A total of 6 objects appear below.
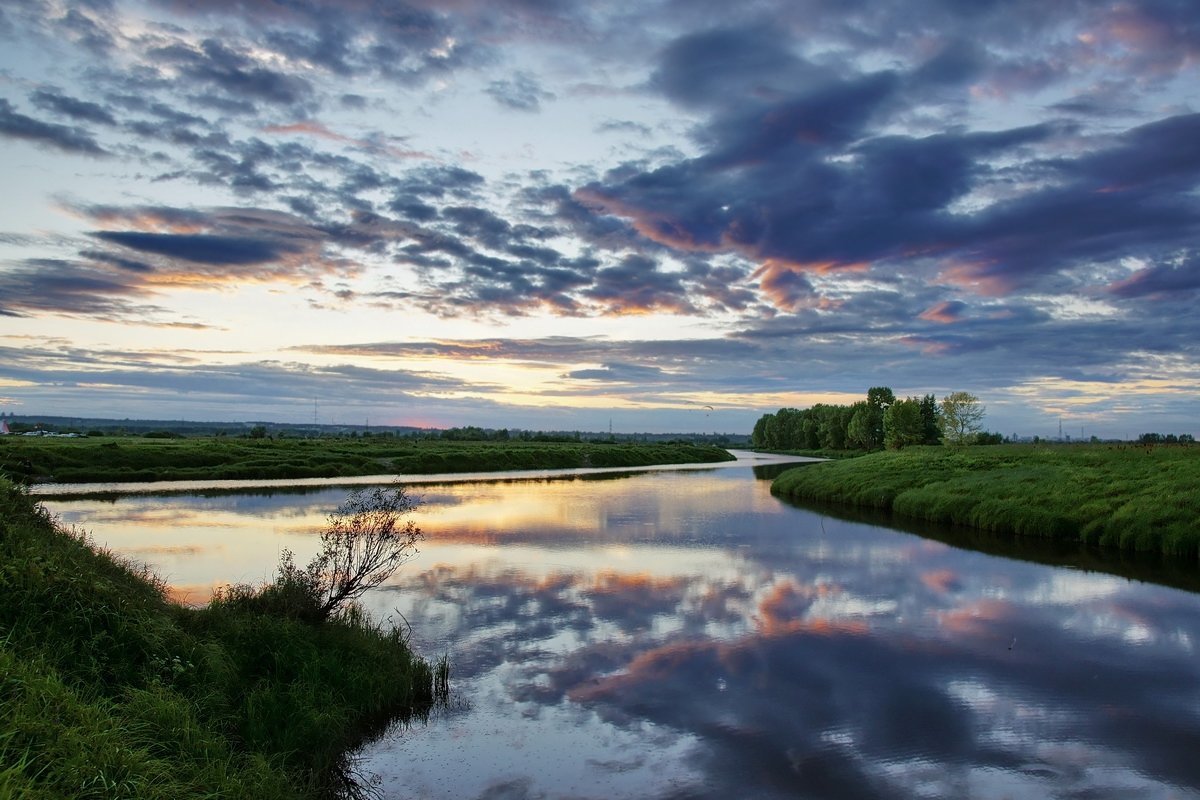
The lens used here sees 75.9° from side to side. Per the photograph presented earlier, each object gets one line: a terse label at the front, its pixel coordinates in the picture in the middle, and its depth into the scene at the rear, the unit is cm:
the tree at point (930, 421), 13462
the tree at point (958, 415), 9950
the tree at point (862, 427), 15012
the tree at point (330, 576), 1435
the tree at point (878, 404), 15138
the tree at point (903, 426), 11831
